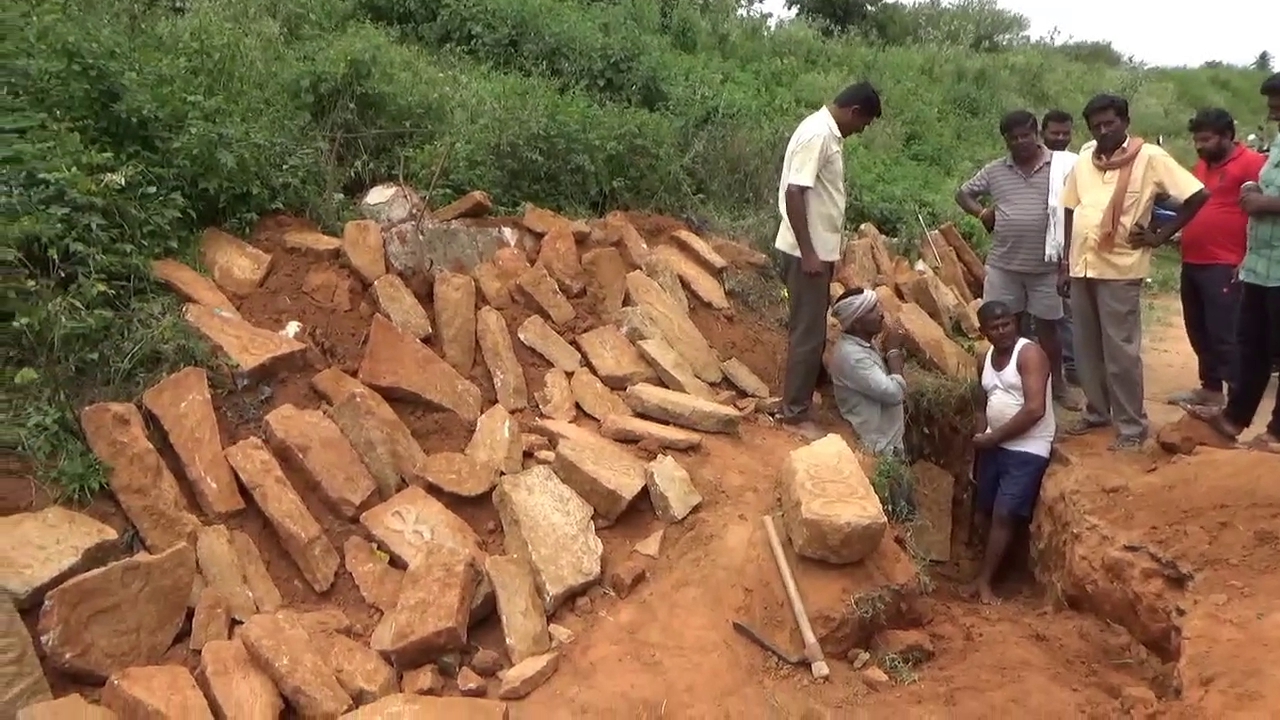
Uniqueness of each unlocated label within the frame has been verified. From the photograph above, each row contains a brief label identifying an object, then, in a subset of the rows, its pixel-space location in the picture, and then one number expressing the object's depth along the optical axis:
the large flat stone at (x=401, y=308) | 5.04
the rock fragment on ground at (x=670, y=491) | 4.28
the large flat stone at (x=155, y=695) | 3.22
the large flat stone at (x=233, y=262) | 5.01
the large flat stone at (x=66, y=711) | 3.19
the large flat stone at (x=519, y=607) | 3.70
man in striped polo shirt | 5.41
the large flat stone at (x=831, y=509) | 3.93
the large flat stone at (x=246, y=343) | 4.53
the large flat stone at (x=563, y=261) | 5.64
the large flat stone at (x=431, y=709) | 3.23
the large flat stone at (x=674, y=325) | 5.59
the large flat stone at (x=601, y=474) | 4.28
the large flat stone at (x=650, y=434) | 4.68
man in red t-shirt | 5.29
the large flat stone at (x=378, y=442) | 4.42
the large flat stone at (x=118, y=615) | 3.42
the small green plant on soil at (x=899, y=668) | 3.84
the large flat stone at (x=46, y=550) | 3.46
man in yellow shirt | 4.77
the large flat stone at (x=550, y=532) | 3.96
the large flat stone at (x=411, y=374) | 4.71
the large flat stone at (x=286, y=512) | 4.00
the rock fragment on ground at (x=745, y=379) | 5.55
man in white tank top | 4.73
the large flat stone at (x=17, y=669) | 3.19
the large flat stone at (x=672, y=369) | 5.23
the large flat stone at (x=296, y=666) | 3.33
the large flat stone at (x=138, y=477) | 3.94
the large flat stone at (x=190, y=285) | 4.74
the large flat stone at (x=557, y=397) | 4.91
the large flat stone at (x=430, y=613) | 3.57
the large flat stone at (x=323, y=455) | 4.23
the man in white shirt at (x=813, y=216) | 4.73
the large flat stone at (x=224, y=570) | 3.82
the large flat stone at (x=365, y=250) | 5.20
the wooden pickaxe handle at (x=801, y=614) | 3.73
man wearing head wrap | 4.96
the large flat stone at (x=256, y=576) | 3.88
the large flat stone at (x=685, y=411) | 4.88
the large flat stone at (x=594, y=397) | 4.97
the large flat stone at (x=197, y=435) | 4.10
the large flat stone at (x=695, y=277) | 6.10
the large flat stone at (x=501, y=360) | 4.96
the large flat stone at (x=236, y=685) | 3.29
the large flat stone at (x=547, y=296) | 5.45
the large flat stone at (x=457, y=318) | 5.07
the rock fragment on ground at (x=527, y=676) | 3.50
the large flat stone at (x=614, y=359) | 5.17
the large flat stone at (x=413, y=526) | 4.09
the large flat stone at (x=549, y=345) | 5.21
